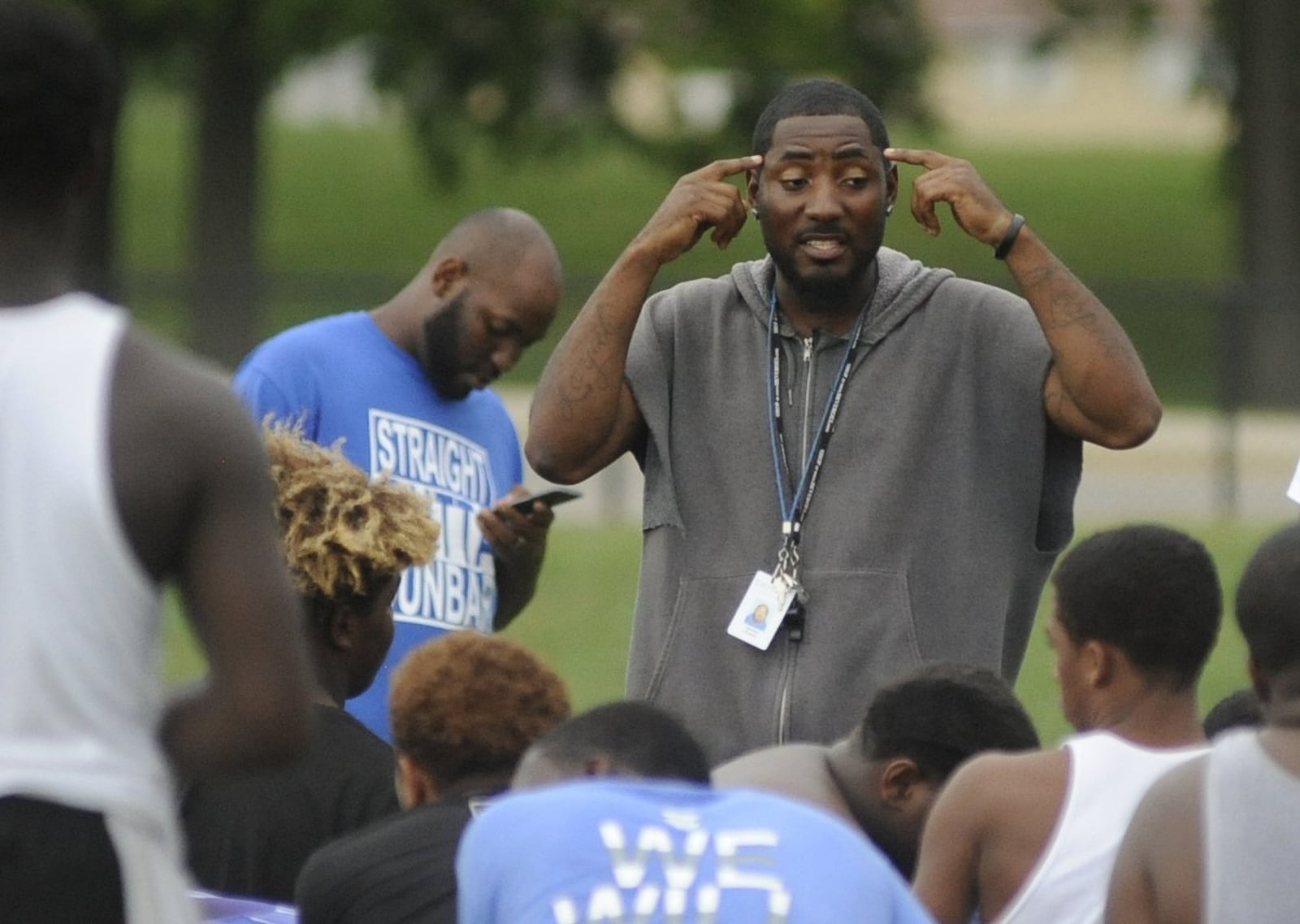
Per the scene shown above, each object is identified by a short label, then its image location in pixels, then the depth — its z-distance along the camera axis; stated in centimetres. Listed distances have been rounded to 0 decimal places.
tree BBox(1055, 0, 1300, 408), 5356
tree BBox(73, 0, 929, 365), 4772
